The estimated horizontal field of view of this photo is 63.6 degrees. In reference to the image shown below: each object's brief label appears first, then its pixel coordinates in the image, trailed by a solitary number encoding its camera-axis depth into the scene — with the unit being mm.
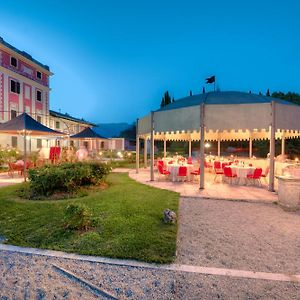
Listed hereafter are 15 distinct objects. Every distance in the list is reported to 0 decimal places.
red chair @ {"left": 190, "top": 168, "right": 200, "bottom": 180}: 10291
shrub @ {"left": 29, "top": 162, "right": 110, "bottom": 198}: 7268
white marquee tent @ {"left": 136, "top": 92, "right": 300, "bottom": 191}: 8820
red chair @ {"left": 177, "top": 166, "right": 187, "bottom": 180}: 10133
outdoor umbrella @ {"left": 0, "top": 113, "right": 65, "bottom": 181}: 10298
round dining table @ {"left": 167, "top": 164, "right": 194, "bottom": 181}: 10638
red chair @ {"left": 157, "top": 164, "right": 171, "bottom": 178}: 10562
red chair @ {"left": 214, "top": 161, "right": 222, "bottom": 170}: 12208
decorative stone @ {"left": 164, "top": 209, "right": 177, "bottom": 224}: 5105
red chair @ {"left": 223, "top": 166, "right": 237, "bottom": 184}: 9594
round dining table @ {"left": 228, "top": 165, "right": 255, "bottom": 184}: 9916
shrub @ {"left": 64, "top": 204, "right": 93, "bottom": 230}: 4680
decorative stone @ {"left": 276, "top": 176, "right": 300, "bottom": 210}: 6484
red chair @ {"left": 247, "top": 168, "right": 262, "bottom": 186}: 9338
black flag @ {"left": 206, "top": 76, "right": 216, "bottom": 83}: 12698
